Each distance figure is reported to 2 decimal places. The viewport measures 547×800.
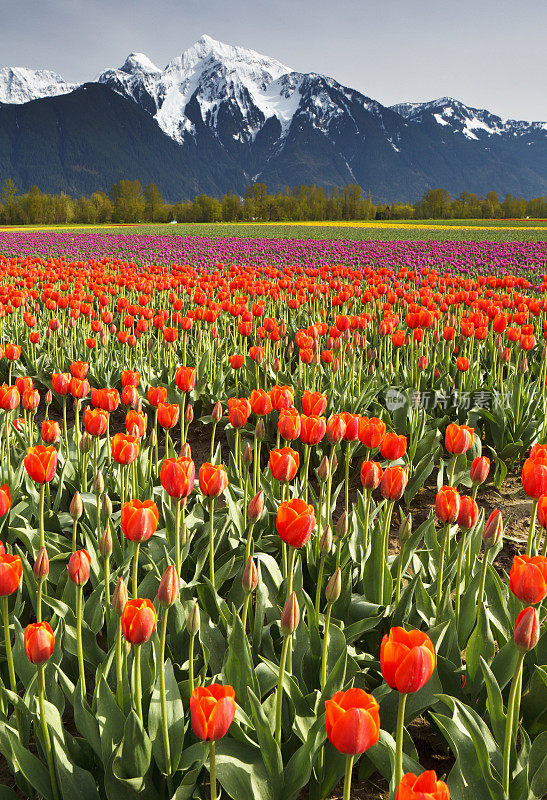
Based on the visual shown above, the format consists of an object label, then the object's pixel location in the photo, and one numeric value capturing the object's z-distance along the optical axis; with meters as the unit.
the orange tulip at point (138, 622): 1.45
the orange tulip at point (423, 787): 0.98
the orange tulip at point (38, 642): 1.43
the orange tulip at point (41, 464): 2.26
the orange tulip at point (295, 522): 1.73
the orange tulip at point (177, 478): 2.03
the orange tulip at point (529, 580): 1.49
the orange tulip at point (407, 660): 1.20
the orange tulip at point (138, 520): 1.82
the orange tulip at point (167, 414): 2.92
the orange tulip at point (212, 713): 1.21
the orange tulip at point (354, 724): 1.08
